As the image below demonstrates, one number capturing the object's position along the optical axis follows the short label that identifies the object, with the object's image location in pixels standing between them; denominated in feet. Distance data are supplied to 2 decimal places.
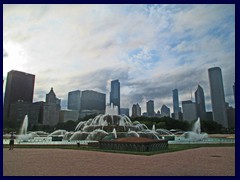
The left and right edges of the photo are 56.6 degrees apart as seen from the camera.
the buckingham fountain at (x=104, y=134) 108.47
